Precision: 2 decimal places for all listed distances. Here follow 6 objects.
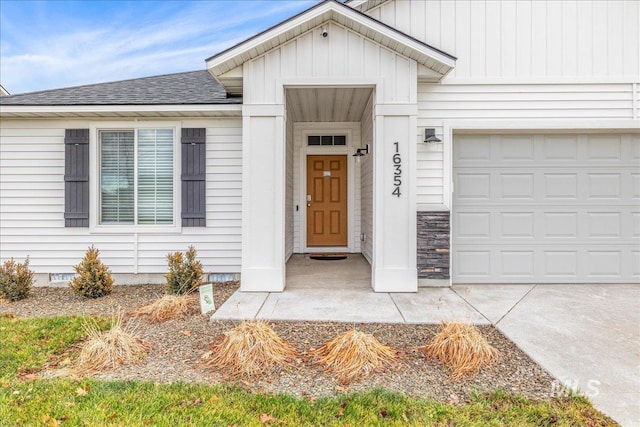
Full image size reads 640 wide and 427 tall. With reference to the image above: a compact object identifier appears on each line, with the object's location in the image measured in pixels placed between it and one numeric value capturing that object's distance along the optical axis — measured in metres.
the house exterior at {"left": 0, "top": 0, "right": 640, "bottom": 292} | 4.77
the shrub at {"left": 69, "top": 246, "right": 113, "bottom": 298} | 4.93
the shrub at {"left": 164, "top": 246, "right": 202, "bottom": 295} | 4.98
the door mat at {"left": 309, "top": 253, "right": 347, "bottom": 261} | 7.15
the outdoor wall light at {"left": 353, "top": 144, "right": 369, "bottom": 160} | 6.88
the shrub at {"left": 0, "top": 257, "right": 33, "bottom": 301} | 4.89
